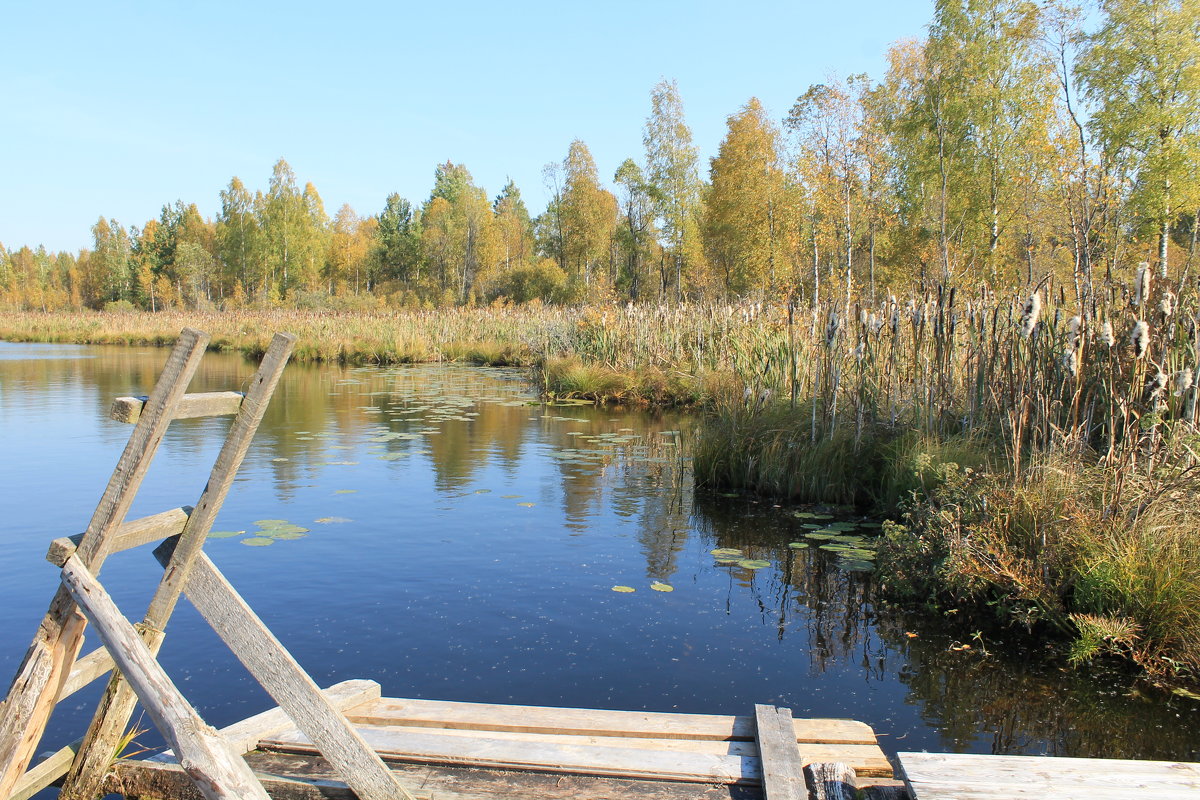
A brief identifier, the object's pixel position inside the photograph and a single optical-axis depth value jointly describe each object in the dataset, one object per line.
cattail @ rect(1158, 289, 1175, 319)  4.61
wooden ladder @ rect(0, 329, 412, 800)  2.24
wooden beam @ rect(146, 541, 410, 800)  2.40
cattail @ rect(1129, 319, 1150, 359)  4.39
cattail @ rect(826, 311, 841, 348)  6.99
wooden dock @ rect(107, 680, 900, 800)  2.60
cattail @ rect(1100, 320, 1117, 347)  4.70
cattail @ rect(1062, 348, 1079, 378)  4.78
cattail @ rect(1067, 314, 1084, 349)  4.67
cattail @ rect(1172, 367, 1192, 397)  4.35
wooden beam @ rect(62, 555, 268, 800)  2.16
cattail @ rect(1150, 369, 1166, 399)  4.42
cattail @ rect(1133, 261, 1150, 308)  4.73
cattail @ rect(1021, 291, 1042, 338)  4.91
